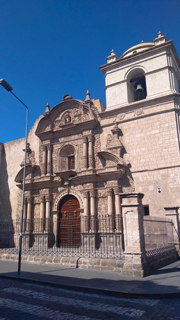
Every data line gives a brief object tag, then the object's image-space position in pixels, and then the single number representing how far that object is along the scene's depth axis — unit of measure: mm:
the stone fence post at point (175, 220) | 10664
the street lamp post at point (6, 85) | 8598
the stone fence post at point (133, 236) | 7116
